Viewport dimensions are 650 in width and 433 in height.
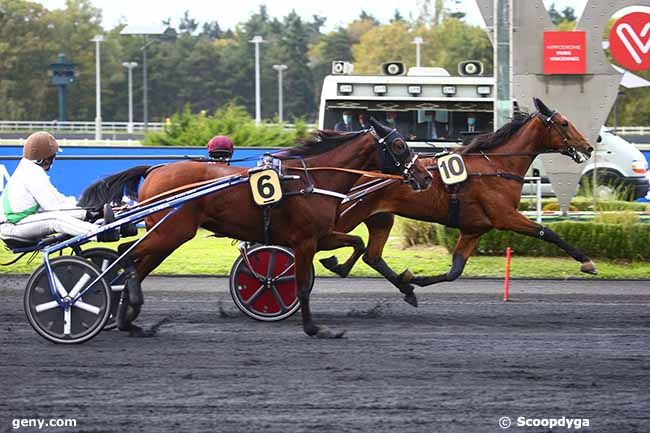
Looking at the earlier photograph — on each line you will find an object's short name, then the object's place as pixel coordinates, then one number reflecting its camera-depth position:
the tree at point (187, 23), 117.00
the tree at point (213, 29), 120.31
